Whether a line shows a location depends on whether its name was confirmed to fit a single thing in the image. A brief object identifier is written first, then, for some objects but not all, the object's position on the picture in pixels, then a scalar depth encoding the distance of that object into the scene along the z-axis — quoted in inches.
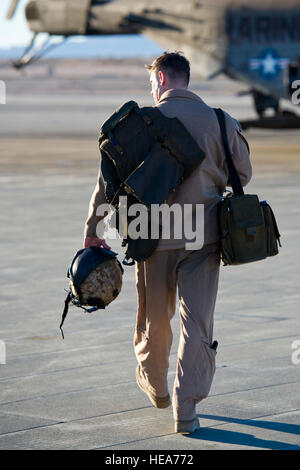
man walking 401.7
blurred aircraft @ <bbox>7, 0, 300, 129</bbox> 1852.9
